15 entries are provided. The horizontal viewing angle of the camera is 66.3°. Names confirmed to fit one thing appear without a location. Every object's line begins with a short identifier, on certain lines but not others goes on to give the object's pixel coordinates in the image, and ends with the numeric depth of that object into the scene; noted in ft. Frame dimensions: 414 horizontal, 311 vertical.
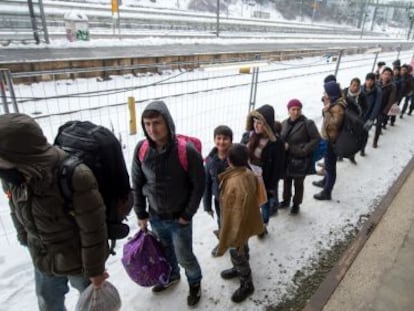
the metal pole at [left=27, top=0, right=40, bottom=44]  42.12
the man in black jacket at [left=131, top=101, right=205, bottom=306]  7.33
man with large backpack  4.85
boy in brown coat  8.36
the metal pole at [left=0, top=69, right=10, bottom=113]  11.50
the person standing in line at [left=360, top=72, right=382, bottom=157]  18.53
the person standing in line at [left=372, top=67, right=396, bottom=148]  20.42
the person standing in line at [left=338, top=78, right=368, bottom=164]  14.25
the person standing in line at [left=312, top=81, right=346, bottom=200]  13.67
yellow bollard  20.52
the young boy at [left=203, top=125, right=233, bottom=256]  9.40
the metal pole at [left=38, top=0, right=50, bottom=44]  40.68
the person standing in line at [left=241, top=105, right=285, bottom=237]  10.49
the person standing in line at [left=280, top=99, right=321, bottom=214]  12.13
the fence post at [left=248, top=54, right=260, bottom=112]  19.29
